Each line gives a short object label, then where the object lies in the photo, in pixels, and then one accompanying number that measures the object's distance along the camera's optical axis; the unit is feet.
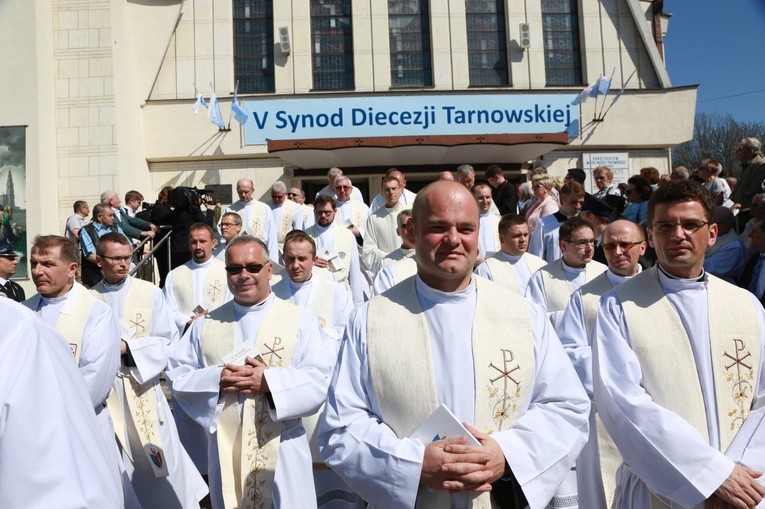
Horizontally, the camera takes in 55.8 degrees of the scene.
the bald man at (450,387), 9.60
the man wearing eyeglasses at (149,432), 18.51
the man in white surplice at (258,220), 39.60
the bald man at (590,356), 16.08
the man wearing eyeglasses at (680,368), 10.55
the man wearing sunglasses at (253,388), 14.98
